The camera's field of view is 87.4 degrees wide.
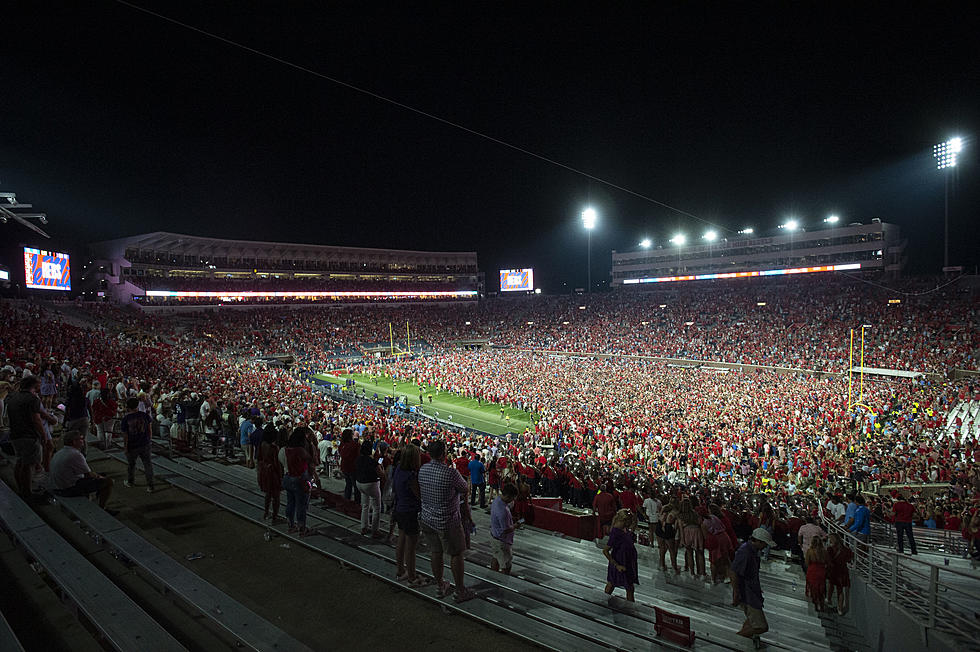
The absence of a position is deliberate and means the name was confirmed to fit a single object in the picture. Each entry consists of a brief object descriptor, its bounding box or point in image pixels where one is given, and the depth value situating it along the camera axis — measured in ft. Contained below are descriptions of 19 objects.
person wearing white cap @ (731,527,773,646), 15.81
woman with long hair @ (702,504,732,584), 21.57
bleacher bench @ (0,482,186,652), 9.77
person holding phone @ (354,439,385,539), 18.83
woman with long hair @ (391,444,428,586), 15.01
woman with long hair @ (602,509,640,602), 17.12
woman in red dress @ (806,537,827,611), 19.67
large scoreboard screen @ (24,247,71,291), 122.93
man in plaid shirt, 14.23
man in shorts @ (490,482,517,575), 18.39
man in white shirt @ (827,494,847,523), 29.35
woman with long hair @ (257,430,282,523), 19.85
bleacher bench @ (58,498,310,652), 10.30
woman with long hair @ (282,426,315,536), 18.69
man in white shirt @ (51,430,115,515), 17.92
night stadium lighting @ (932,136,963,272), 112.49
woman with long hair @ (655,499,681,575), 22.62
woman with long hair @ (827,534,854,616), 19.93
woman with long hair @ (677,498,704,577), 21.48
